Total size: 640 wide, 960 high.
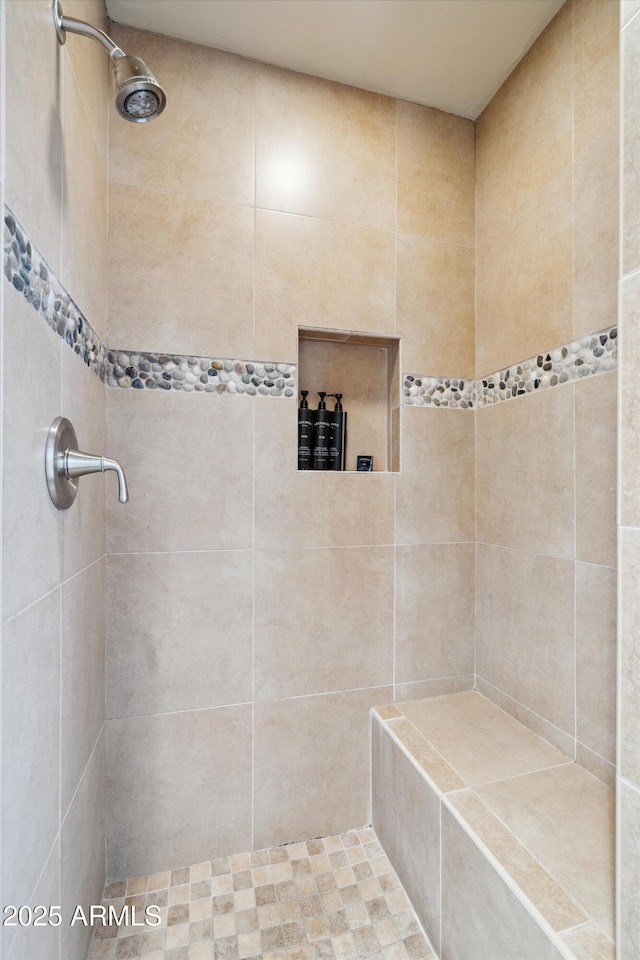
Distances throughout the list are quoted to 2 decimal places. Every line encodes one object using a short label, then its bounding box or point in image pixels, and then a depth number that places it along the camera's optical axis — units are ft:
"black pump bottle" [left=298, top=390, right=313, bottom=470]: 4.94
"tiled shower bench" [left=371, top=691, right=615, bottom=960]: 2.72
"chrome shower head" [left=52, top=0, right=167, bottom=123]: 2.70
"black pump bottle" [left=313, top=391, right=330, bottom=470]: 4.94
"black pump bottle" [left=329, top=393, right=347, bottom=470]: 5.01
